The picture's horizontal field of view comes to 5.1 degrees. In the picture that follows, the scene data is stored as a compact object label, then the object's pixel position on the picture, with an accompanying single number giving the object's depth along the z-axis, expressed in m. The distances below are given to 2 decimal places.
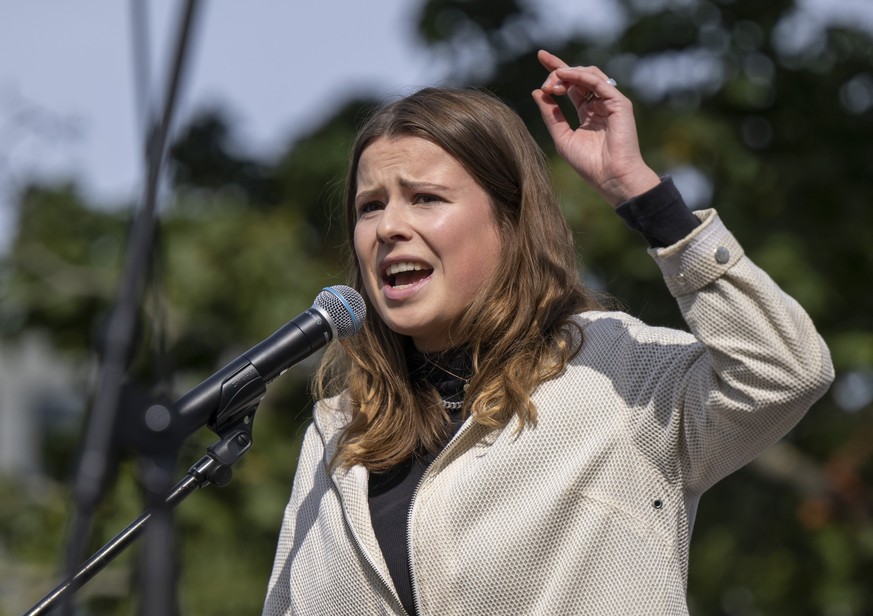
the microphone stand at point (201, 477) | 8.89
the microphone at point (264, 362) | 8.92
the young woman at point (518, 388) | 9.01
